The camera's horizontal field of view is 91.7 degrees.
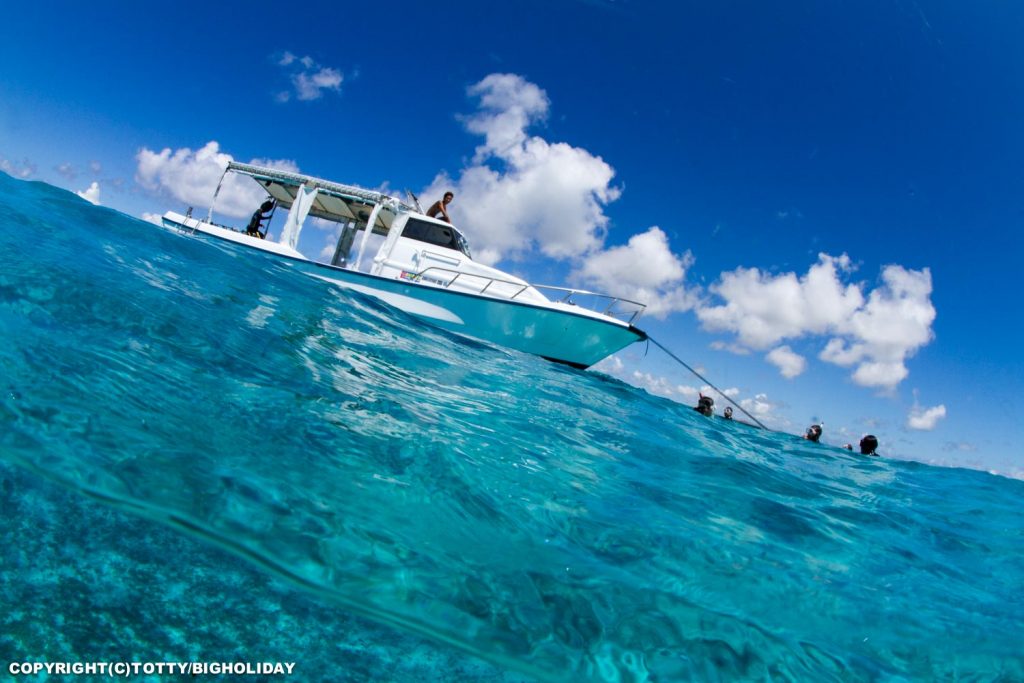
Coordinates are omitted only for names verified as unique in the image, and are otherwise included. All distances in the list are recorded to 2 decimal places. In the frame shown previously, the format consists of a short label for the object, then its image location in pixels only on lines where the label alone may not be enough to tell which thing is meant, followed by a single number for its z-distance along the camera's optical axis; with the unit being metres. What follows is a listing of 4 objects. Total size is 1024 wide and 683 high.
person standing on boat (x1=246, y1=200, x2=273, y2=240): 16.36
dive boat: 13.22
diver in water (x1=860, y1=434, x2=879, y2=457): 13.24
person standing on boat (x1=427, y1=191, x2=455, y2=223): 16.47
